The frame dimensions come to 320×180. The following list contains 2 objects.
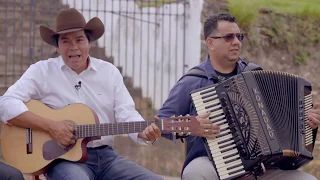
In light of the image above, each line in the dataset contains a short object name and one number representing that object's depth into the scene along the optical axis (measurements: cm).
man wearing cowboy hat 551
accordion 515
